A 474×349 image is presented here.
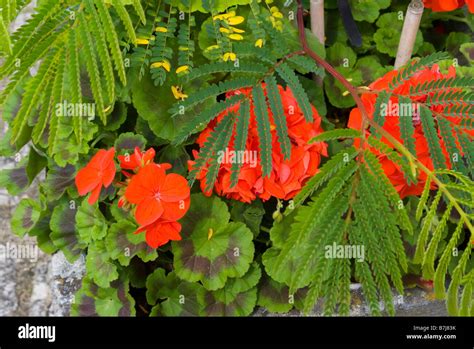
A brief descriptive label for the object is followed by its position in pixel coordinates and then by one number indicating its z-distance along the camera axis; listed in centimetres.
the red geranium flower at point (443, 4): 137
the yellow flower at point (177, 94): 133
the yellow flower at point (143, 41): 131
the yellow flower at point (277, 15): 139
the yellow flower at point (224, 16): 134
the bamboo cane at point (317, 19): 140
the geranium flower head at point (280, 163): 123
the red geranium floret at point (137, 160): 125
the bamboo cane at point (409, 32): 134
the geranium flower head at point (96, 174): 124
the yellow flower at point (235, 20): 134
